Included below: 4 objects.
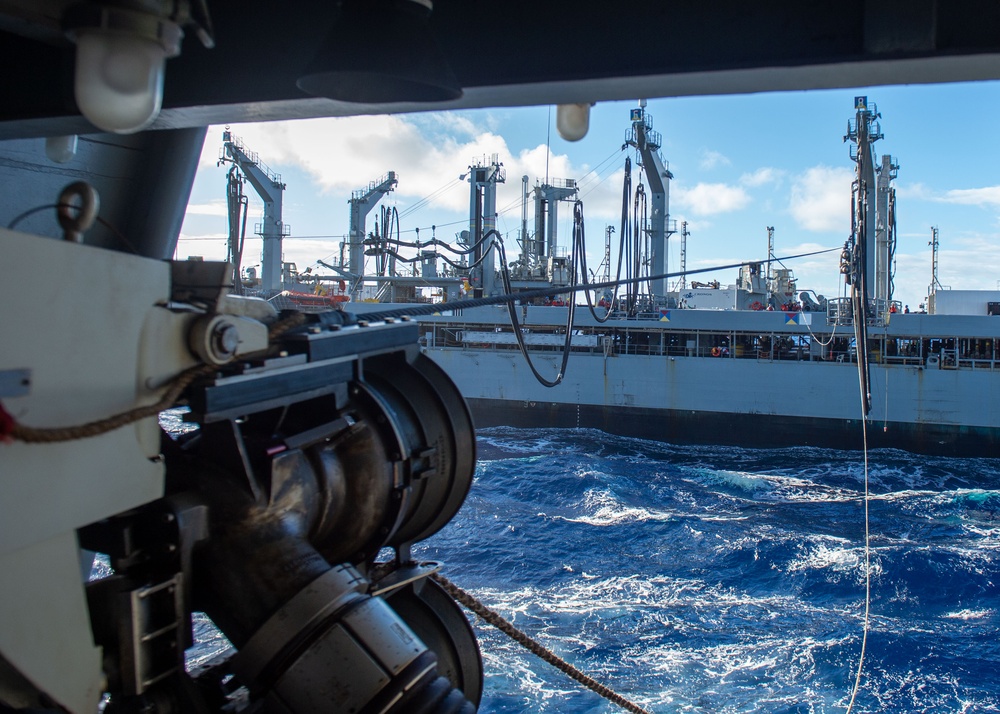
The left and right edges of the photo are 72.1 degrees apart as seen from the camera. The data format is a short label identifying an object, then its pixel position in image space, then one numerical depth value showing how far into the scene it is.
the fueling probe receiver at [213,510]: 1.47
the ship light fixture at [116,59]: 1.87
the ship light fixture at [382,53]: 2.08
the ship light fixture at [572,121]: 2.98
